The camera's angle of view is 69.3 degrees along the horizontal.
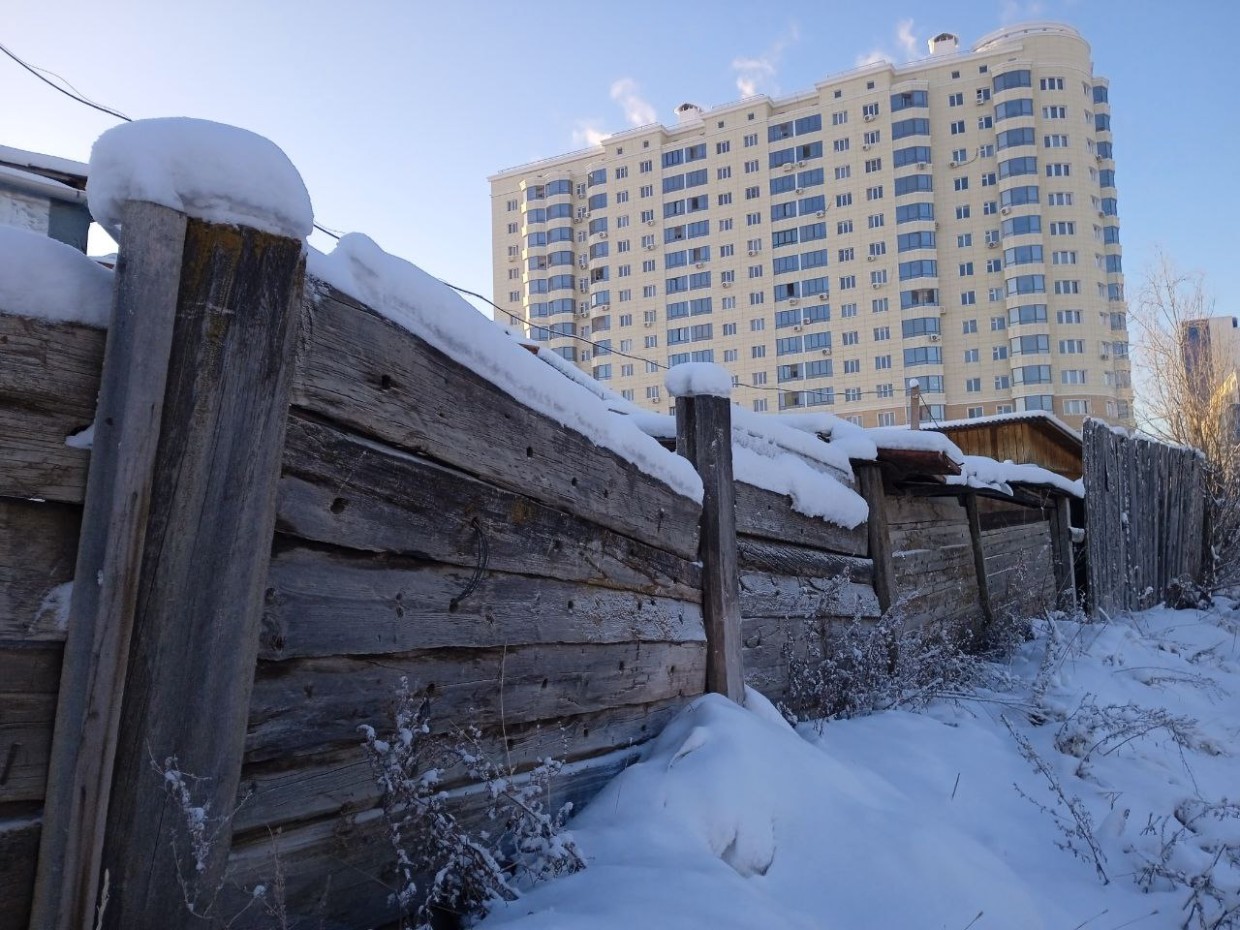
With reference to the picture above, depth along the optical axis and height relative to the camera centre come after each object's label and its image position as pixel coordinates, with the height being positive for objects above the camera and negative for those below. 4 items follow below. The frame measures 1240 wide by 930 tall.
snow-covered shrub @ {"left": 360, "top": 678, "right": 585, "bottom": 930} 2.02 -0.50
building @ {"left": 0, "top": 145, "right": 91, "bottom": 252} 5.84 +2.76
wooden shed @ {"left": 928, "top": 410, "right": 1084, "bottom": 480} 16.08 +3.71
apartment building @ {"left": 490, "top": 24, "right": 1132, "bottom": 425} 62.94 +29.72
